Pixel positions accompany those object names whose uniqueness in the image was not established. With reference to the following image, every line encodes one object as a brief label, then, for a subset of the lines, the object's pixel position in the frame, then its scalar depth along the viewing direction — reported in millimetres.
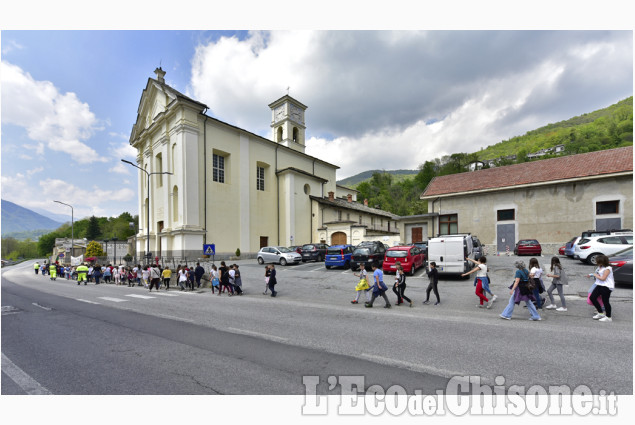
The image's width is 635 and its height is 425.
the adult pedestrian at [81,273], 22648
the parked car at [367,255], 17328
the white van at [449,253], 13727
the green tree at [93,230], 87438
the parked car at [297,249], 24444
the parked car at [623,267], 10688
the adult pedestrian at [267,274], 13079
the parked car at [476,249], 16273
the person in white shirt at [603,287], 7083
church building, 27828
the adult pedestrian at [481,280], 9219
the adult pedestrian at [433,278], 9961
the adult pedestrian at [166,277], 17672
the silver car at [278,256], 22984
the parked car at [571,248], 16625
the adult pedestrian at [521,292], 7363
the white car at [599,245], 14195
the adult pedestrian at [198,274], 16625
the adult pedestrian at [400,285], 9977
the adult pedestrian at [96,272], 23312
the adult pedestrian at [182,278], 16439
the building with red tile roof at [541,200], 21078
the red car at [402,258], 15562
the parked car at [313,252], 24188
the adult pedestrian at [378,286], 9664
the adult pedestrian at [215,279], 14836
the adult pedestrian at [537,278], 7984
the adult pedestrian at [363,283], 10344
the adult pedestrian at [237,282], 13871
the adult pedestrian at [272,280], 12953
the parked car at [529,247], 20969
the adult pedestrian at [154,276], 16953
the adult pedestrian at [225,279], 13977
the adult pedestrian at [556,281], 8431
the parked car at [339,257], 18672
